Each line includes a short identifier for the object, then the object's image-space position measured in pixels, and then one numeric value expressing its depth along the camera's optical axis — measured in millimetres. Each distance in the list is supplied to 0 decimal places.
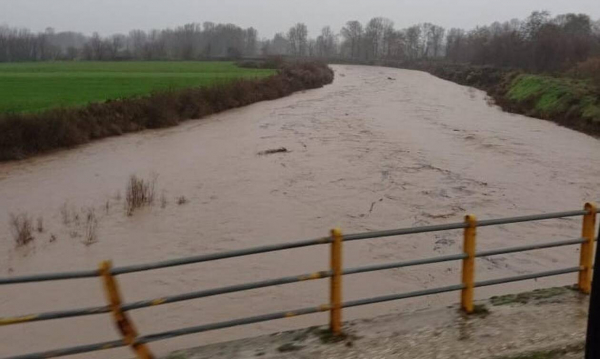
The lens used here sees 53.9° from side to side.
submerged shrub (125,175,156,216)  15019
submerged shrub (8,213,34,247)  12508
